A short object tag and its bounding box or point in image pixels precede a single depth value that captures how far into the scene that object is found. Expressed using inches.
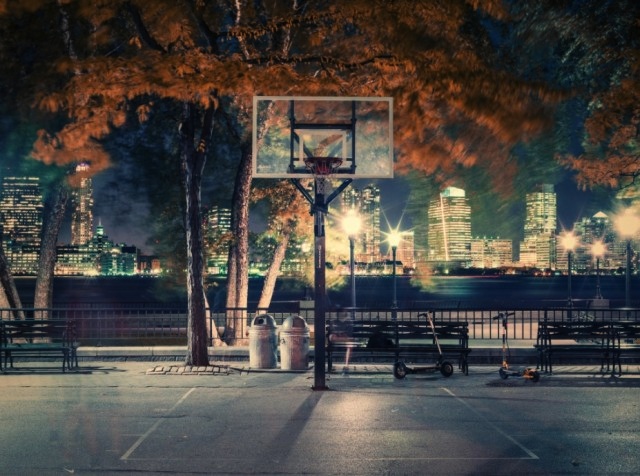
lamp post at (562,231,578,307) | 1464.1
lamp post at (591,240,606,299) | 1517.0
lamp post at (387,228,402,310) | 1248.2
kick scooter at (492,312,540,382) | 619.8
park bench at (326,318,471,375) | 666.2
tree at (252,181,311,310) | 1018.1
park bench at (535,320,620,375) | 664.4
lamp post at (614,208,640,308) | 1134.3
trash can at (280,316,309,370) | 682.2
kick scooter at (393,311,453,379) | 636.1
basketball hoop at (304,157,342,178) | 607.5
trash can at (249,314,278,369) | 695.7
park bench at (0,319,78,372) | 671.8
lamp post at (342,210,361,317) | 1090.1
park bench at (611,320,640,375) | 668.5
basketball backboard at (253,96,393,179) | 636.1
